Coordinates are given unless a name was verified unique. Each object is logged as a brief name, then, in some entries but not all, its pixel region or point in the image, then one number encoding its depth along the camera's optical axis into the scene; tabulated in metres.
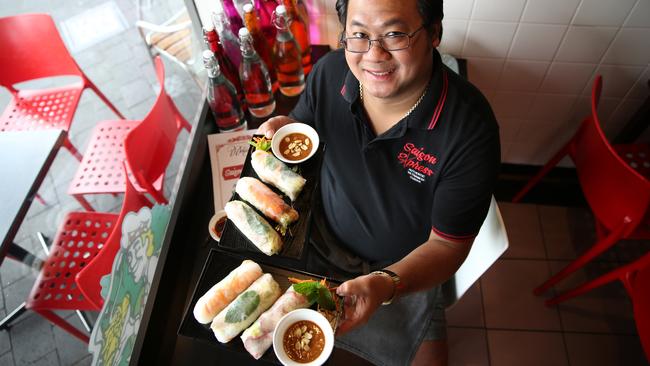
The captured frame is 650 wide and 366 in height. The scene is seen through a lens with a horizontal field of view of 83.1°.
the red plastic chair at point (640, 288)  1.27
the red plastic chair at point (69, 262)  1.53
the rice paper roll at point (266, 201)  1.02
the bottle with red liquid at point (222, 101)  1.25
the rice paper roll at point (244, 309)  0.88
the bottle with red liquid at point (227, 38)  1.30
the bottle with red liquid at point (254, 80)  1.25
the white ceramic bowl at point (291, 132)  1.08
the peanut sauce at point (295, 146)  1.09
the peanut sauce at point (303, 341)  0.75
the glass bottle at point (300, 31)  1.40
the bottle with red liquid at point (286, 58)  1.30
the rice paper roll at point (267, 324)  0.85
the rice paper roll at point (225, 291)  0.91
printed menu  1.30
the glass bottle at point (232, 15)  1.35
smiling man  0.87
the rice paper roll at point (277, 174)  1.05
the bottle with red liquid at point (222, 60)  1.19
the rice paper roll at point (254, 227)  0.98
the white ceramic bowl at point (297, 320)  0.73
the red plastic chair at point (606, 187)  1.26
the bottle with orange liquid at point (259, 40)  1.30
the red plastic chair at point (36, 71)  1.96
